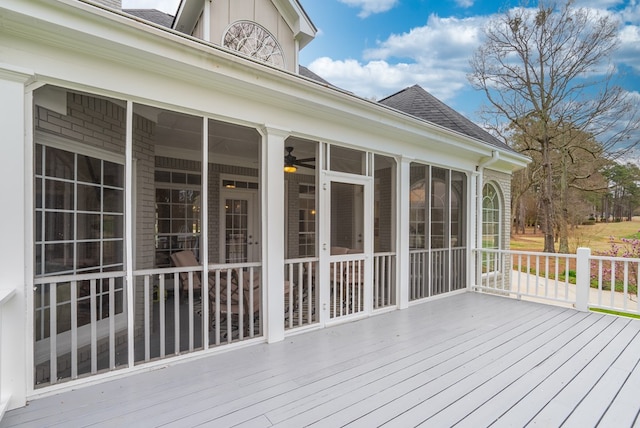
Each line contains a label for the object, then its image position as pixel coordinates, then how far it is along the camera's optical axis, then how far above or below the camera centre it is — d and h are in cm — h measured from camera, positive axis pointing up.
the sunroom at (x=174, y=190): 218 +29
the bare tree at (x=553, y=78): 1078 +510
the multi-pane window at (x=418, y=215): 516 -1
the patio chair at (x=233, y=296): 392 -106
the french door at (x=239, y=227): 647 -27
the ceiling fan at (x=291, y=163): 522 +89
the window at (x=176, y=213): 573 +3
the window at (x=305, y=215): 705 -2
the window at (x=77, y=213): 262 +1
